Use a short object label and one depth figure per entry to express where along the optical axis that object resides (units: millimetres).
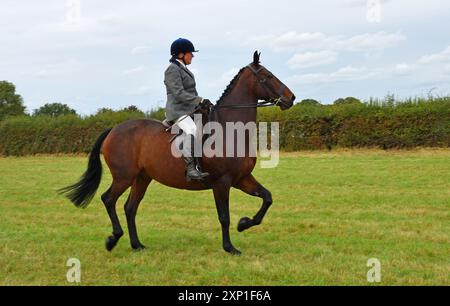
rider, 7199
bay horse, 7297
